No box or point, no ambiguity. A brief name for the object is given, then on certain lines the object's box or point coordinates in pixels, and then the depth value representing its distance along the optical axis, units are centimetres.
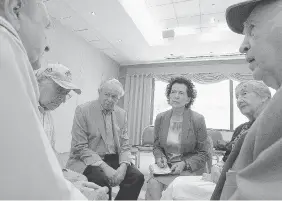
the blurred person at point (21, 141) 32
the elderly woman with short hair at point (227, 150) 123
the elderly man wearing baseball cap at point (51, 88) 148
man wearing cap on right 46
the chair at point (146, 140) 378
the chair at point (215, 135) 373
